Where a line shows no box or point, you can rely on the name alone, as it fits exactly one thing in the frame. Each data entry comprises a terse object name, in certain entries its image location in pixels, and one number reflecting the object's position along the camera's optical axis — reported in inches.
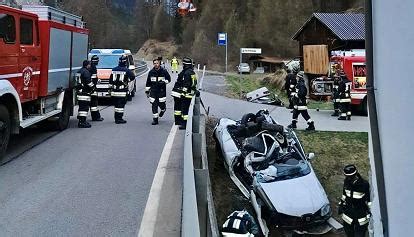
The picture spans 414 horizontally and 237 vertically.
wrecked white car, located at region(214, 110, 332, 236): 303.0
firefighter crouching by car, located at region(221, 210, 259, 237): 251.8
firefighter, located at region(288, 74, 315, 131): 516.1
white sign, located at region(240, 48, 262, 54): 938.2
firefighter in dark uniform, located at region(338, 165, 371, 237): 263.9
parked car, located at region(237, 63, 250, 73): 2114.2
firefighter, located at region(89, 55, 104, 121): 492.0
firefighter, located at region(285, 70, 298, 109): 604.7
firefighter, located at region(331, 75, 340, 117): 638.3
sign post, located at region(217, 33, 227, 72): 962.0
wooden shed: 1021.8
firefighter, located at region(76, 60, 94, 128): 458.2
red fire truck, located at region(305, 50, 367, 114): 678.5
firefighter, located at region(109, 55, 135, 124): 490.2
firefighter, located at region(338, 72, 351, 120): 611.2
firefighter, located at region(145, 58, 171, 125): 482.6
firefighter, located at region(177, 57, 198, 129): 457.2
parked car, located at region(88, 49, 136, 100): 661.3
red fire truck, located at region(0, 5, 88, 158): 315.0
